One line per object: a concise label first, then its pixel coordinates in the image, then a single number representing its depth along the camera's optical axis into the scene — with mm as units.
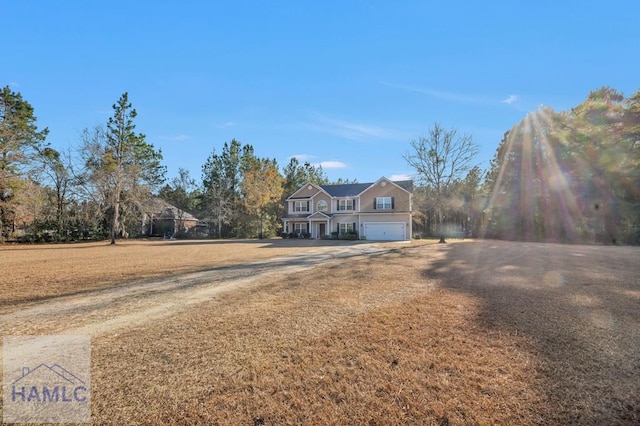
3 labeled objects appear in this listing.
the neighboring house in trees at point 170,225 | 46188
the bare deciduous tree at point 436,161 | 29672
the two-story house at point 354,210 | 33844
